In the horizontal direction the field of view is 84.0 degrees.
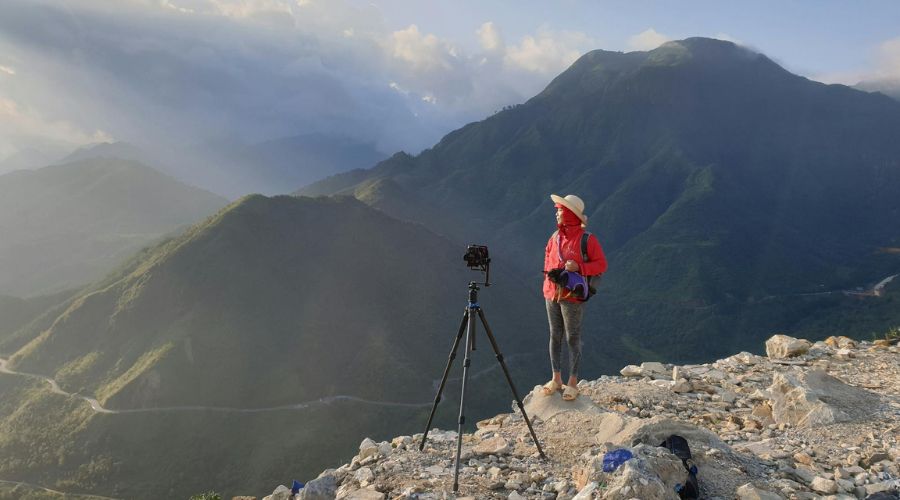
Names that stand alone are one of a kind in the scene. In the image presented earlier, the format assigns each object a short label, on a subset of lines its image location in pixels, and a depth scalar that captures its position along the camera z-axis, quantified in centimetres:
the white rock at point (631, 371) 1136
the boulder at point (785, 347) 1220
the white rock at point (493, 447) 709
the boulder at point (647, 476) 478
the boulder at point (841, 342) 1253
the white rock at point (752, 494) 526
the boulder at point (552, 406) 812
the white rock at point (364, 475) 662
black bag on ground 526
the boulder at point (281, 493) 795
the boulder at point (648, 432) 658
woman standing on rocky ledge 771
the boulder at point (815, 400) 795
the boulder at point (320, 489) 665
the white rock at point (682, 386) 977
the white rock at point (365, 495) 606
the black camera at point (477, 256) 719
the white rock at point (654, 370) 1128
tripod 670
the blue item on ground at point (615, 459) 520
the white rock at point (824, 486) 567
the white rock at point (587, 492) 501
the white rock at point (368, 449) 800
